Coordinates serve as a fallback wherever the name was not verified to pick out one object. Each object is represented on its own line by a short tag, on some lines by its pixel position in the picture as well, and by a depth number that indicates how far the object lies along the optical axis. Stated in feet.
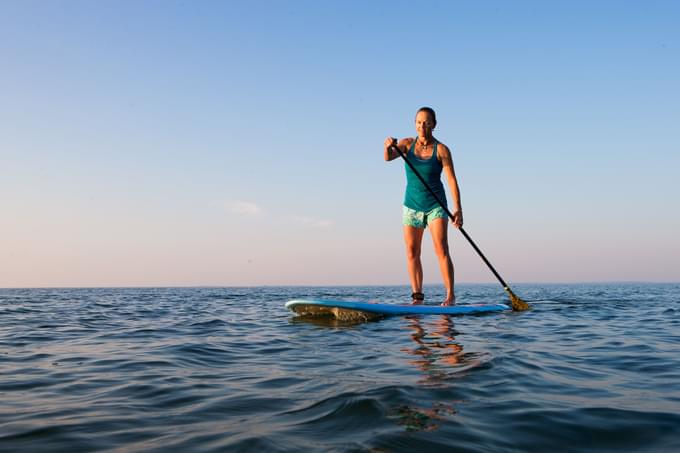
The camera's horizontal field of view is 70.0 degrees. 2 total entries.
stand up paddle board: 22.80
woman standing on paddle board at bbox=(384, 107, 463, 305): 24.95
